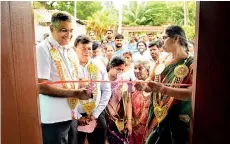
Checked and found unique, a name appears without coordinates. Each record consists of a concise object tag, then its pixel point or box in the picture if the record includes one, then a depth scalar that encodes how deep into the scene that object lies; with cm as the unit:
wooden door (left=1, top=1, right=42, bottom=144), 104
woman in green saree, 116
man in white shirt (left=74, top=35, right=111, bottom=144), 117
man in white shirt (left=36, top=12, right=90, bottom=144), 113
